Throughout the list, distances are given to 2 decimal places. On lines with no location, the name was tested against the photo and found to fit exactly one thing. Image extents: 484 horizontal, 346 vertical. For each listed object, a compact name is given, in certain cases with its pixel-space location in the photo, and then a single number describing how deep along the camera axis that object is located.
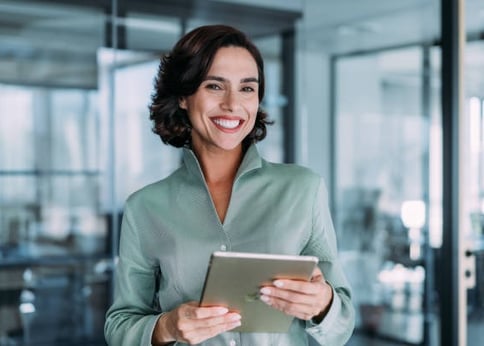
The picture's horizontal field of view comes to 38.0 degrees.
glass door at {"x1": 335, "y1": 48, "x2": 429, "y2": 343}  4.12
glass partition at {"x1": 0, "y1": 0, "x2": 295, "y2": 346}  3.59
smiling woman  1.38
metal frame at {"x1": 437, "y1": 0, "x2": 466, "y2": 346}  3.53
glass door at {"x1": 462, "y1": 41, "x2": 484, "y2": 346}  3.47
